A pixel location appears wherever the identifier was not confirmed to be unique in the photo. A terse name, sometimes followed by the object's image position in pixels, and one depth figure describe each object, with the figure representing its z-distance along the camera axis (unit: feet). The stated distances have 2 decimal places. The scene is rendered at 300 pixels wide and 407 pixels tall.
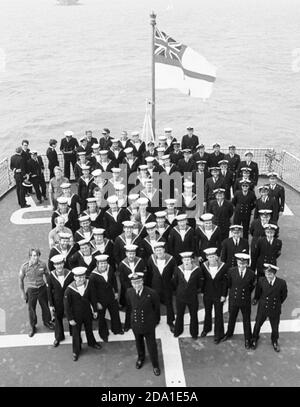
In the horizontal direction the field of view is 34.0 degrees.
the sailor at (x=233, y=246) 29.45
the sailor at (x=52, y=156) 45.99
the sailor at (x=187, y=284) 26.37
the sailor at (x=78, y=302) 25.35
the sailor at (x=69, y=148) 48.14
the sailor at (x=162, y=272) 27.63
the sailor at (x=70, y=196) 35.17
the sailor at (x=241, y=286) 26.05
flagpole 42.86
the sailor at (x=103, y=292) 26.27
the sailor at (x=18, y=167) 44.26
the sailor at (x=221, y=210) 34.24
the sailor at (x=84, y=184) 38.55
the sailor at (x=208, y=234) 30.60
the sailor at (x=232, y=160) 42.04
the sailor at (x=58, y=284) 26.27
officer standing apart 24.58
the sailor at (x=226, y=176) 38.34
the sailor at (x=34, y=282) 27.20
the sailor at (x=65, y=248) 28.84
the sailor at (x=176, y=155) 42.63
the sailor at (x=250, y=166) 40.40
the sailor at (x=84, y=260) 28.04
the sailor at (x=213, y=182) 37.60
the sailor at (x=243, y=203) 35.76
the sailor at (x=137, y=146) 44.83
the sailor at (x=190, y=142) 46.97
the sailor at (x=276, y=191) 35.86
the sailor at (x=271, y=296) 25.43
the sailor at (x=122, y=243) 29.73
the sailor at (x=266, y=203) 34.35
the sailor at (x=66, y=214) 33.63
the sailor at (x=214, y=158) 42.52
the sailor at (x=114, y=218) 33.19
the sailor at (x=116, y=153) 43.62
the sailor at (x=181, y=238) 30.45
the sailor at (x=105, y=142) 46.29
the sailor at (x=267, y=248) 29.35
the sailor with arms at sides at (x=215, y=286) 26.45
